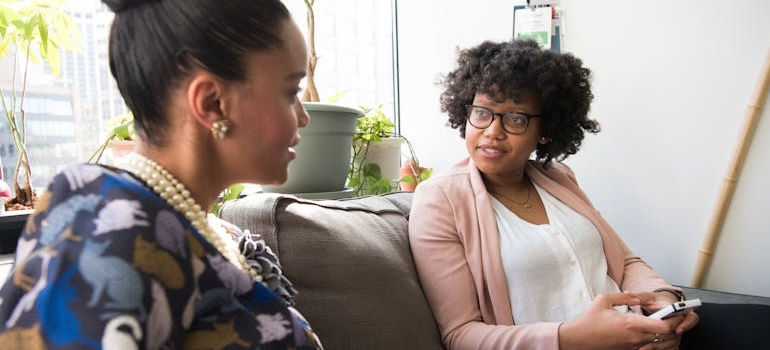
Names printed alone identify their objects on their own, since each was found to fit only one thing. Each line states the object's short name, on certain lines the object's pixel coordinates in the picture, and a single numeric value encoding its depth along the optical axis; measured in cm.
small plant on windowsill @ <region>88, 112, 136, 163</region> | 110
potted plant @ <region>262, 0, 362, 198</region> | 127
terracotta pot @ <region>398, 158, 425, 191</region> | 178
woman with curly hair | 98
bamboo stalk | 152
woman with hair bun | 40
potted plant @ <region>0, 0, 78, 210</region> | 108
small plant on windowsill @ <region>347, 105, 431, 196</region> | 155
